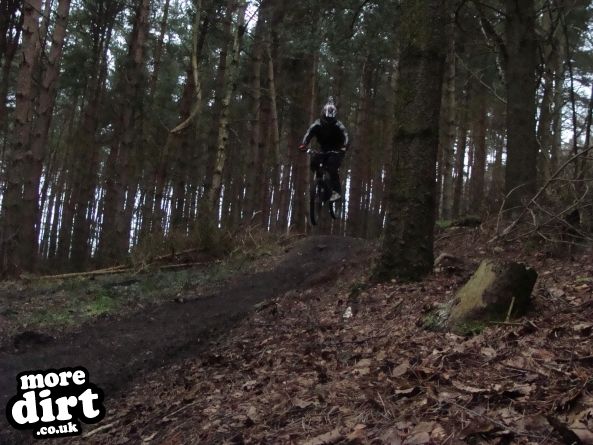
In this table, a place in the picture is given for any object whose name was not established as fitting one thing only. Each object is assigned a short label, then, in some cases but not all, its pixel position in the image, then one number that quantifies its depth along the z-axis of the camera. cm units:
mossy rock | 394
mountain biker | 912
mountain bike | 959
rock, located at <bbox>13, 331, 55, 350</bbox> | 620
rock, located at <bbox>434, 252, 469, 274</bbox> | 576
